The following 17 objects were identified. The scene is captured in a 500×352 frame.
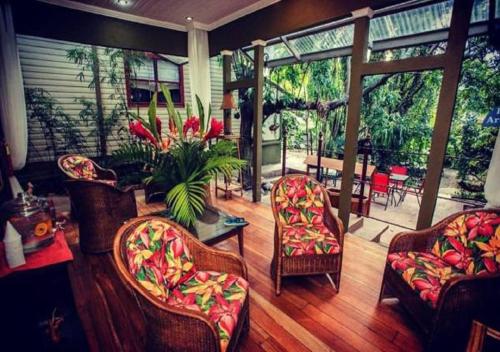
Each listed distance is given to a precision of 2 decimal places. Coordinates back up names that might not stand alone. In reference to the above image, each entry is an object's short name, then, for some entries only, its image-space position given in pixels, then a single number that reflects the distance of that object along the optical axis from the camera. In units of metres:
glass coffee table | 2.12
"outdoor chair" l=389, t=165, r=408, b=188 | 5.12
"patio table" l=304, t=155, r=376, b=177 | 4.53
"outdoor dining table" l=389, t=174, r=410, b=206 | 4.95
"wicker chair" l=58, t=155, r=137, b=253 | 2.54
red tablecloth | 1.33
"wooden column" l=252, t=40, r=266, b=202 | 3.73
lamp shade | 4.17
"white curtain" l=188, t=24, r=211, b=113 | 4.41
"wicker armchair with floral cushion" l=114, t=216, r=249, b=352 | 1.22
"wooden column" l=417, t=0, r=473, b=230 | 2.04
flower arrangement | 1.69
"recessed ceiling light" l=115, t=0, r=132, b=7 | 3.40
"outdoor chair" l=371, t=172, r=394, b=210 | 4.80
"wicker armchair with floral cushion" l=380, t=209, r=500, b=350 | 1.46
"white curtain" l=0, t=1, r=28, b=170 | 3.01
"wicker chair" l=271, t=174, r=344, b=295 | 2.06
